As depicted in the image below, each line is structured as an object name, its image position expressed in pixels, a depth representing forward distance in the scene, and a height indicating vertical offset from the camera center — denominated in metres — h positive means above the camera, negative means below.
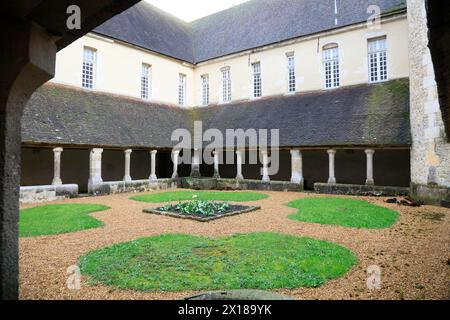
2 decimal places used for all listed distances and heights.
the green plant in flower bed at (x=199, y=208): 8.04 -1.12
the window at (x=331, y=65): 15.35 +5.31
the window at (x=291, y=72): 16.68 +5.39
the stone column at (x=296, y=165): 13.70 +0.13
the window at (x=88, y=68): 14.78 +5.06
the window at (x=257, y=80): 17.91 +5.32
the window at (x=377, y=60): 14.13 +5.14
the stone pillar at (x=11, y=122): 2.47 +0.41
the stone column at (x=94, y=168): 12.66 +0.04
